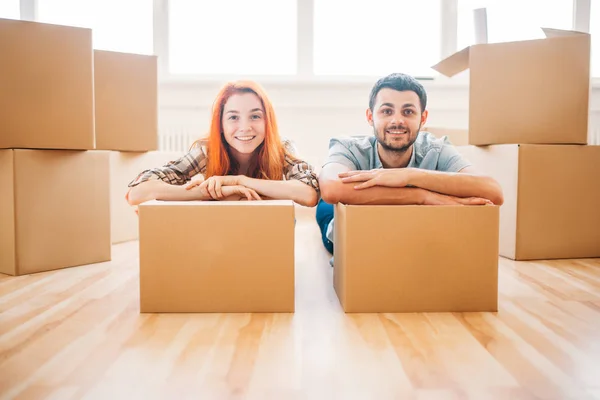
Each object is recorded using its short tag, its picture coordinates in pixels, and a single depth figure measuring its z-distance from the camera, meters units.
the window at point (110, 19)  3.27
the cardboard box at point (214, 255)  1.20
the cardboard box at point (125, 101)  2.19
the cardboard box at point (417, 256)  1.22
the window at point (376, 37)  3.24
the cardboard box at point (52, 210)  1.64
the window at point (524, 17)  3.29
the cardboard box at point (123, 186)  2.28
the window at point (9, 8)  3.29
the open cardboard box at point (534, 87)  1.92
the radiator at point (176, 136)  3.14
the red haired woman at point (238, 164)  1.46
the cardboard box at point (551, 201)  1.92
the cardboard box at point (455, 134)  2.84
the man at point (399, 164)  1.26
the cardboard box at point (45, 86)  1.62
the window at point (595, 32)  3.31
